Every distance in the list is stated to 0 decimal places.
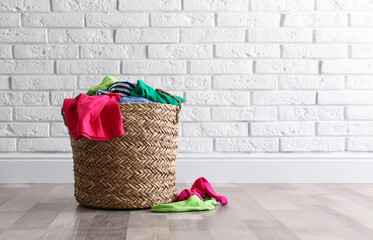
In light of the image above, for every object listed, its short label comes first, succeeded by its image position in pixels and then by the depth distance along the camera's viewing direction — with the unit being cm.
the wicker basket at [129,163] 179
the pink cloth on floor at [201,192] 192
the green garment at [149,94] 189
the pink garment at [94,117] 168
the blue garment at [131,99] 183
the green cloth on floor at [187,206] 176
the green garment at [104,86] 194
